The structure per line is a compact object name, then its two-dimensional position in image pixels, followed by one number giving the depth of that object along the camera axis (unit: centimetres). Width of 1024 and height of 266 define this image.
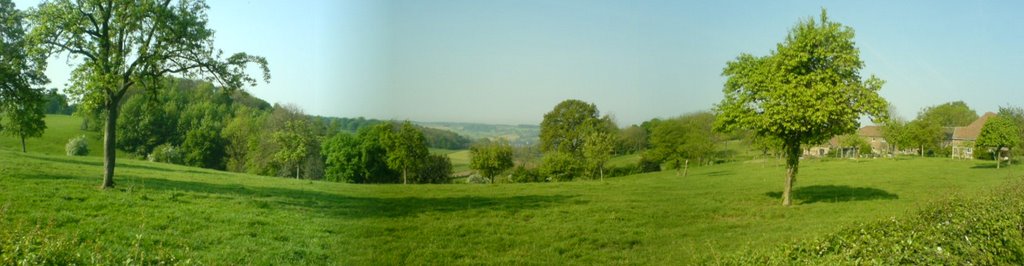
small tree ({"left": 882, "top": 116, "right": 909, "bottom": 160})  4891
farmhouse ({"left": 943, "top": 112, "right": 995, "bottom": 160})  4863
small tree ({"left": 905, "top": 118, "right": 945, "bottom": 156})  5053
